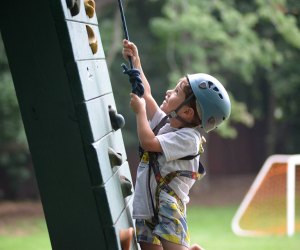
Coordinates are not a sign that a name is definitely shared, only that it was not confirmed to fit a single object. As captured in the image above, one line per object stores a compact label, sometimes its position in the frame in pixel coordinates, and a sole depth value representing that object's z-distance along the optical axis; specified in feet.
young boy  14.82
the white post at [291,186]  48.08
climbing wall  12.96
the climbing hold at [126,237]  14.10
